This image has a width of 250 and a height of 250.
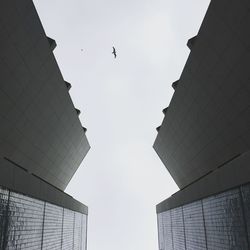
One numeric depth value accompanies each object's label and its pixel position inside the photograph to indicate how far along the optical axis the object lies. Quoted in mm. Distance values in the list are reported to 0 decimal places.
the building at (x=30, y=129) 19375
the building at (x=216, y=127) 18656
